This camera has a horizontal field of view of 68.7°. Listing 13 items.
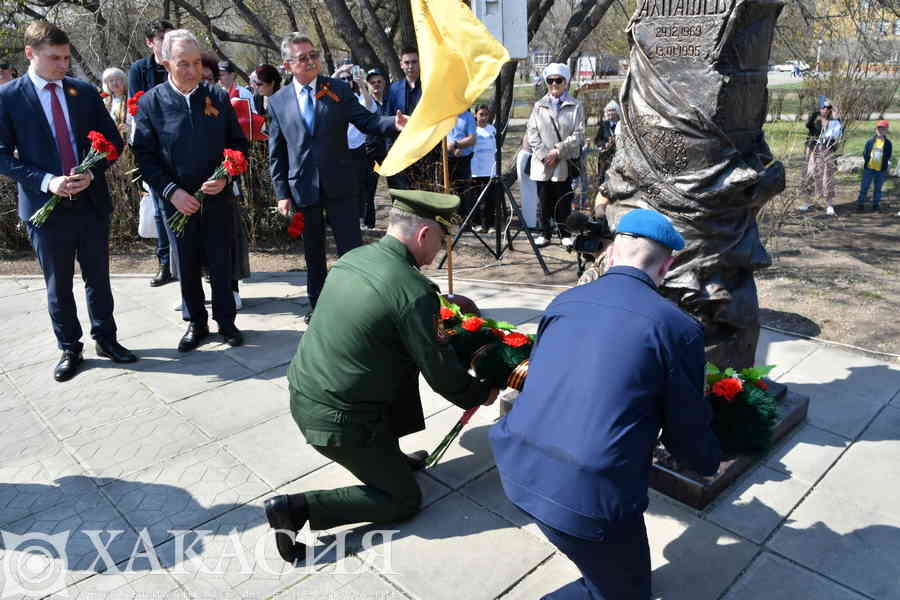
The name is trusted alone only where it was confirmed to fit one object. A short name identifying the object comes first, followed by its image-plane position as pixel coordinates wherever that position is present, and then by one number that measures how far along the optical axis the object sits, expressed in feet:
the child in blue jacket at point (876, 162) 35.19
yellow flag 12.61
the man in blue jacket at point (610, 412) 6.47
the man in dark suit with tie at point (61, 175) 14.14
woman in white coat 24.17
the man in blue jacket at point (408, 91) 25.41
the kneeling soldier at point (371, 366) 8.82
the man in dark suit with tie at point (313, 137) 16.55
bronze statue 11.22
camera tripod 22.00
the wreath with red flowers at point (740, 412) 10.49
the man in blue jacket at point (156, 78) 18.86
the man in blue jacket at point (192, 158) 15.21
